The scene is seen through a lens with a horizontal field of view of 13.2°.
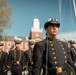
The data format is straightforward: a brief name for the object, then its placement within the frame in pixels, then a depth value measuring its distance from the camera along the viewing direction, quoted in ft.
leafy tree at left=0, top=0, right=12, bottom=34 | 108.78
